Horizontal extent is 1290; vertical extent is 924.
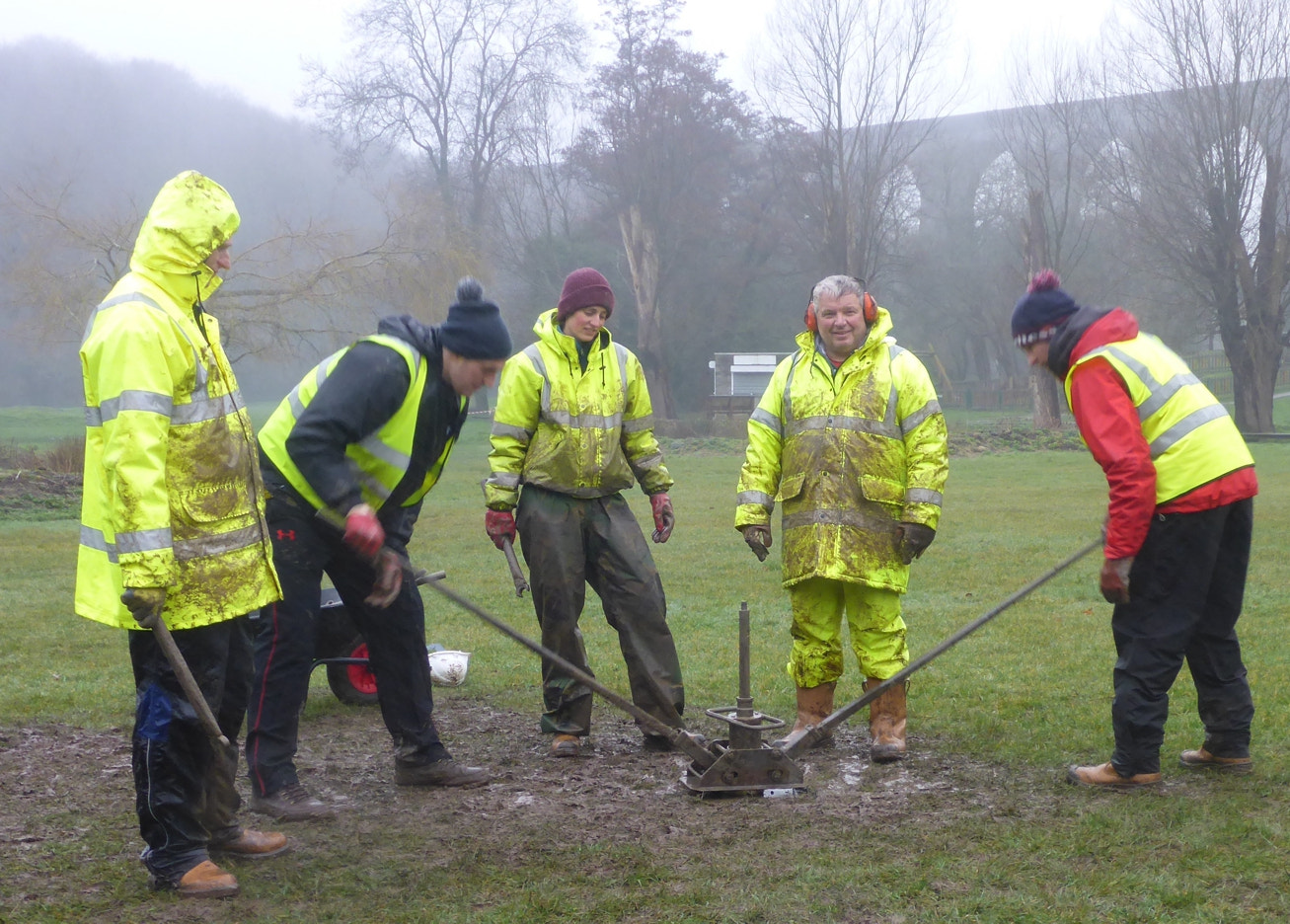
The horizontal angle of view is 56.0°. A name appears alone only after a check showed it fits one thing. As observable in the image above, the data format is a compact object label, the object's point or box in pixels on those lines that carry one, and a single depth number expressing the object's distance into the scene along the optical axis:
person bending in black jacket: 4.17
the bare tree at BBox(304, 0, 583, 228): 43.84
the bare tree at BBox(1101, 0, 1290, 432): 32.25
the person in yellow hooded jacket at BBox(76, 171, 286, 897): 3.37
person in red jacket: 4.32
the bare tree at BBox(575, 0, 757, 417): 40.03
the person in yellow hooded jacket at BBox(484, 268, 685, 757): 5.25
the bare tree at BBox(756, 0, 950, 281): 37.19
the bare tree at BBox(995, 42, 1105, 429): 33.31
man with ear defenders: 5.07
